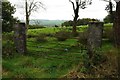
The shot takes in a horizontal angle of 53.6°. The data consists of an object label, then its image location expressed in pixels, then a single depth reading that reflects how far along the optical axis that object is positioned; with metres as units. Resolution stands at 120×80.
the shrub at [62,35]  10.15
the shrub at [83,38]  8.44
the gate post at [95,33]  6.83
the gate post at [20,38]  7.87
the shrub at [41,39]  10.04
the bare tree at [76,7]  11.94
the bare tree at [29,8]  14.11
